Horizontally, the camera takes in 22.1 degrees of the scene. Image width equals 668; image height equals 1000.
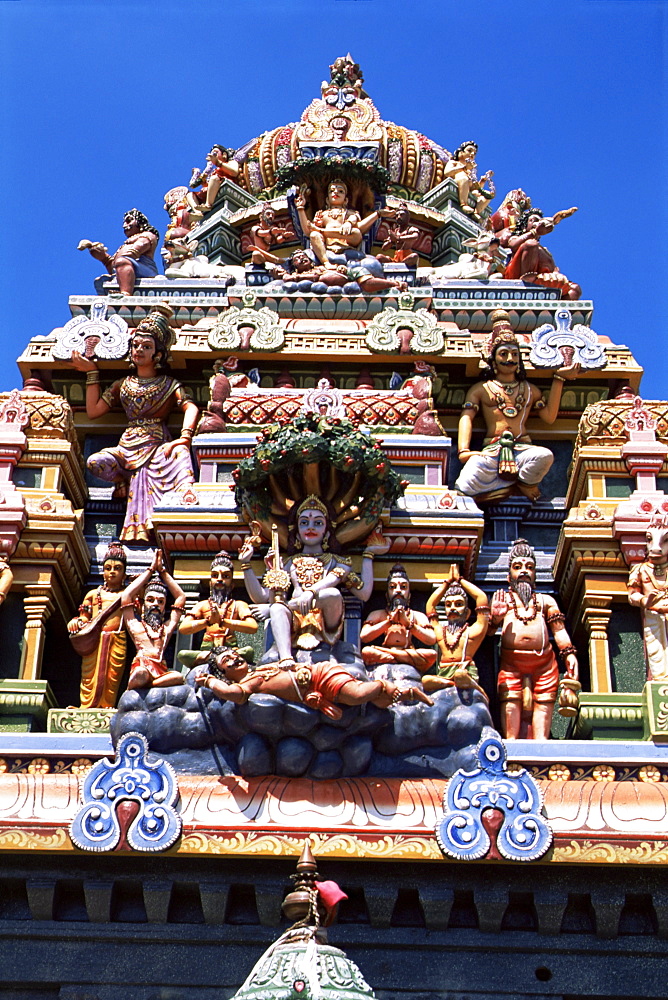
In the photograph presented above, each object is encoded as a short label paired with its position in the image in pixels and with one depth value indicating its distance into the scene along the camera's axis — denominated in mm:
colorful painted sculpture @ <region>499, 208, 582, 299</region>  24456
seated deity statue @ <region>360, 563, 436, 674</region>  16422
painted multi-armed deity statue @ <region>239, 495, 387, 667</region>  16234
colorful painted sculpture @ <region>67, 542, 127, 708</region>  17891
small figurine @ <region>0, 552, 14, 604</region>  18547
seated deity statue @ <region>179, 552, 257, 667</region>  17094
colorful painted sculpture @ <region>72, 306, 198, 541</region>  20281
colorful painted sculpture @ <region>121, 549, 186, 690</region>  15922
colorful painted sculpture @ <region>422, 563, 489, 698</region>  15958
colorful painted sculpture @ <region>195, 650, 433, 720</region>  15211
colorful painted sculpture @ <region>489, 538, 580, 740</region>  17359
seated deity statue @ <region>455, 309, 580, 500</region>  20250
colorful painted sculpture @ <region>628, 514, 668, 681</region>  17266
